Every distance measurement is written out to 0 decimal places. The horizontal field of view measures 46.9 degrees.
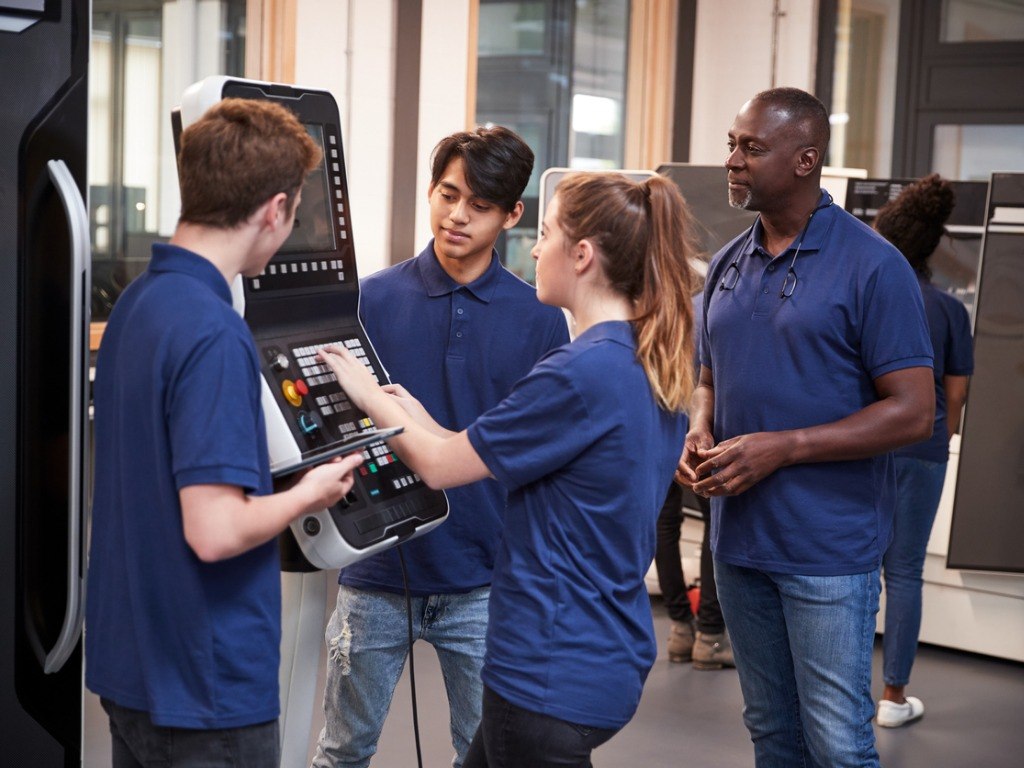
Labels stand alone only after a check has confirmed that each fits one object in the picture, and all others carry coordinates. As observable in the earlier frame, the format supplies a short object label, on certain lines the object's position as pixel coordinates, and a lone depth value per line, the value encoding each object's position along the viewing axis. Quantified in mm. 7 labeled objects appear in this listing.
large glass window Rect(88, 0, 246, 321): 4250
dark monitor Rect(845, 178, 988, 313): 4332
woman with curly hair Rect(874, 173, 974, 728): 3436
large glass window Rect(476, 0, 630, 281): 6082
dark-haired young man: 1981
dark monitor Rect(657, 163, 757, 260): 4445
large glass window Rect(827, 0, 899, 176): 6094
